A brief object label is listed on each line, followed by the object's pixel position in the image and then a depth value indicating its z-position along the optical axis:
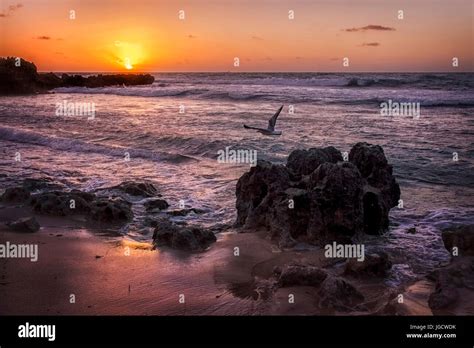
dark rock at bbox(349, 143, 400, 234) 7.32
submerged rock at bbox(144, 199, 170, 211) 8.65
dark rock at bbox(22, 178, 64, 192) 9.84
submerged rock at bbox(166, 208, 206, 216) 8.37
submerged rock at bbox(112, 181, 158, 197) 9.52
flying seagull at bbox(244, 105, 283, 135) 12.71
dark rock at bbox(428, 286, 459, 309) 5.10
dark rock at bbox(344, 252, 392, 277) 5.85
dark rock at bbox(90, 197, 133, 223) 7.98
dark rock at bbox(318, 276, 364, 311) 5.04
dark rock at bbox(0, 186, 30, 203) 8.85
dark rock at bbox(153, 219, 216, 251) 6.84
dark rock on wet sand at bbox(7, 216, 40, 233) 7.38
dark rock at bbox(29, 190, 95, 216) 8.22
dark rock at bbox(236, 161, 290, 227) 7.45
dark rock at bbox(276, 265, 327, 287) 5.49
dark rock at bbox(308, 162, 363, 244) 6.81
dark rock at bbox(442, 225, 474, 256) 6.17
